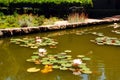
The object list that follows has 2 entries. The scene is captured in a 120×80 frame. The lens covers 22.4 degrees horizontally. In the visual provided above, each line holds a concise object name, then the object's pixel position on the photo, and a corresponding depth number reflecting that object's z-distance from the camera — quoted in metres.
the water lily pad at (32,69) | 6.46
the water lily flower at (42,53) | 7.44
